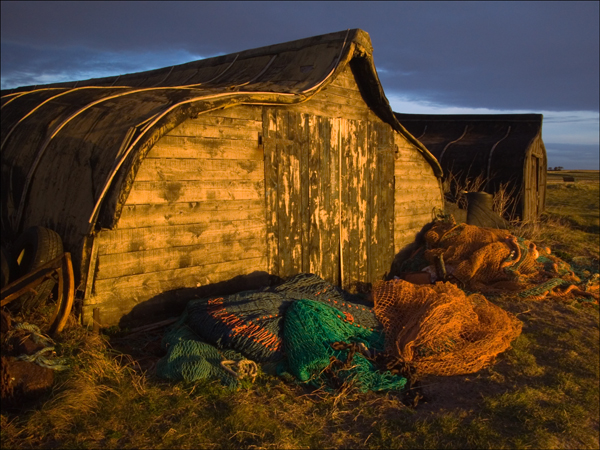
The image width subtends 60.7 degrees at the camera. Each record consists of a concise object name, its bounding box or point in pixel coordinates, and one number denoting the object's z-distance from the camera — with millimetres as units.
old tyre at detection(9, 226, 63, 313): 5285
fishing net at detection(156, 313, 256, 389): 4891
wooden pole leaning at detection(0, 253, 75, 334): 5074
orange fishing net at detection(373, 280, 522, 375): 5754
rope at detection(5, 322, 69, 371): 4352
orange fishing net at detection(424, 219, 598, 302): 8938
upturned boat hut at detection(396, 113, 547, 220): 15867
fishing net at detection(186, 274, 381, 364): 5359
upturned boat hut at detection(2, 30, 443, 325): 5844
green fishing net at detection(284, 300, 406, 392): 5148
